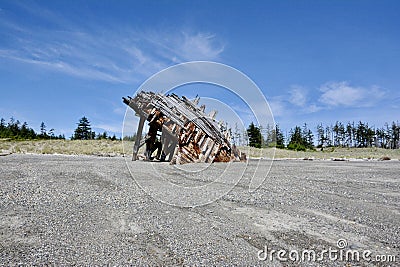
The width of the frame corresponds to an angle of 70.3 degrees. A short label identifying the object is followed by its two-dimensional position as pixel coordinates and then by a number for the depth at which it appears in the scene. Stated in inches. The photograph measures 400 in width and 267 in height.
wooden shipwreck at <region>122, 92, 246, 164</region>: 636.7
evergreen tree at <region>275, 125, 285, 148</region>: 2590.7
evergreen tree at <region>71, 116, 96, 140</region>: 3149.6
